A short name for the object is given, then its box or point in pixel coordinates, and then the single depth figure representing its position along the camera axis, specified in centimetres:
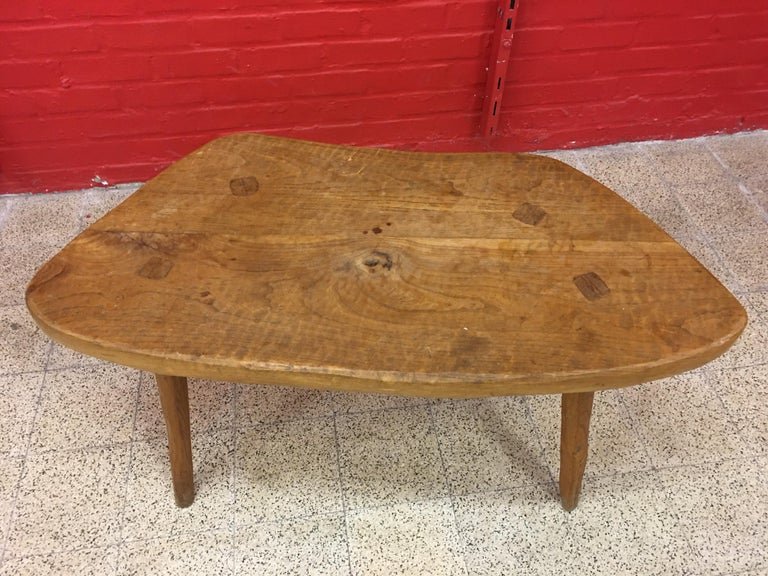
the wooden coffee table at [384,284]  110
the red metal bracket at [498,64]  197
